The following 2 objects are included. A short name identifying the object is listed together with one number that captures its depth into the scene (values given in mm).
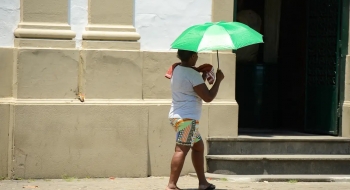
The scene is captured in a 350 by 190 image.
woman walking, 15711
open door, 21047
